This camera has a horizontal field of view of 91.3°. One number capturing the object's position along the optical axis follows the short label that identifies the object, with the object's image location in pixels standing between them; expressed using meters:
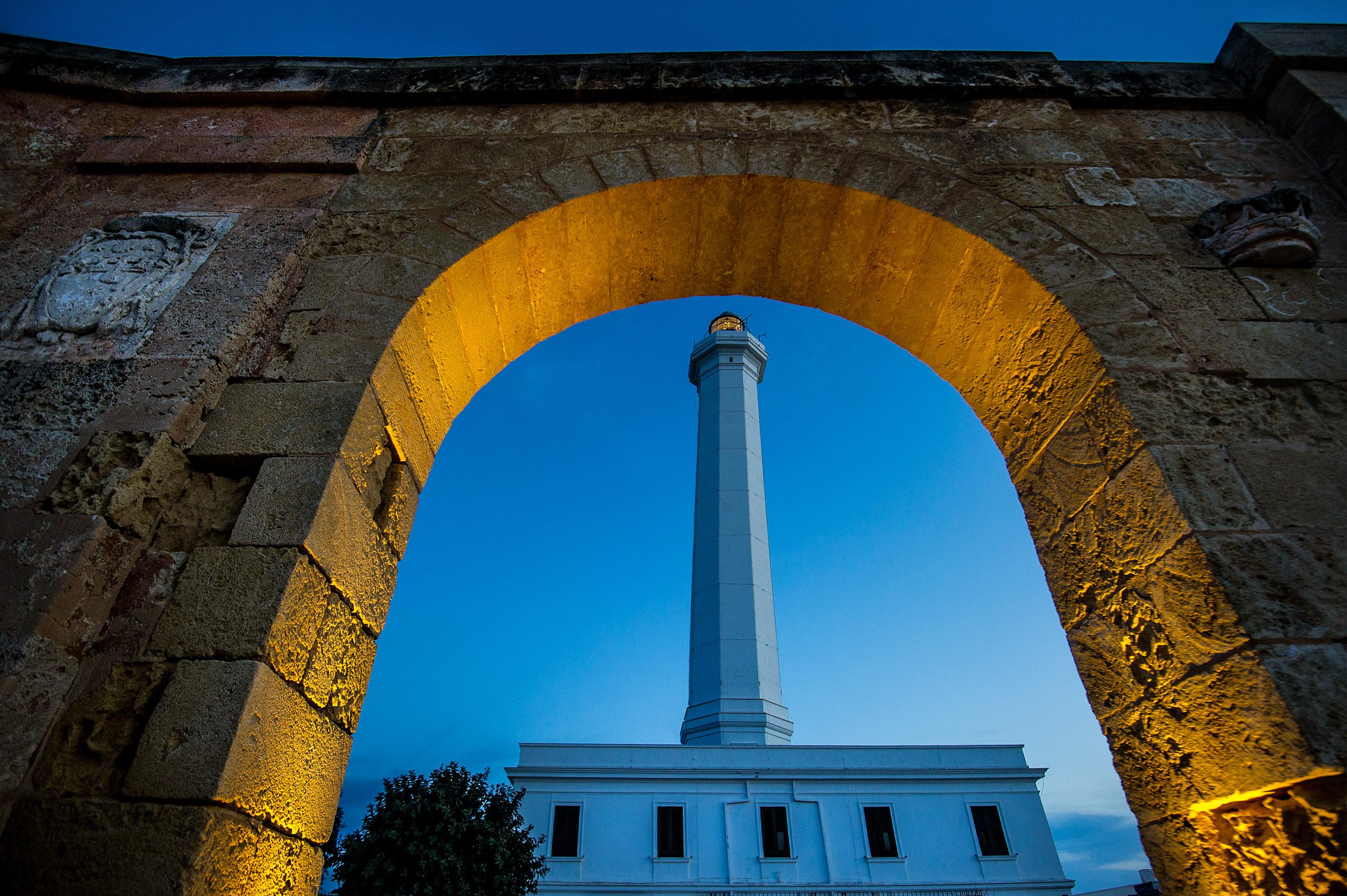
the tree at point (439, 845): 8.38
